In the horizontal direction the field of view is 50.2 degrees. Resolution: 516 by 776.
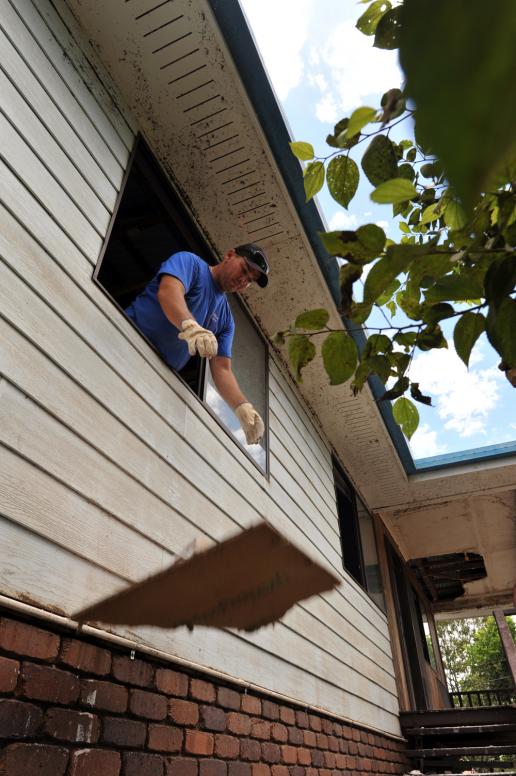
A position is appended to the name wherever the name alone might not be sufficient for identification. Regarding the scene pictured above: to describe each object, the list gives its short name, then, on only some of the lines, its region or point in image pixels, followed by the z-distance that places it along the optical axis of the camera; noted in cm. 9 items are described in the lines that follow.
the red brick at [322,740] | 321
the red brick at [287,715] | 279
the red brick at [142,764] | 161
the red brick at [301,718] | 298
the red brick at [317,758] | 308
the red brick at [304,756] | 288
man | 230
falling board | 161
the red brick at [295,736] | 283
